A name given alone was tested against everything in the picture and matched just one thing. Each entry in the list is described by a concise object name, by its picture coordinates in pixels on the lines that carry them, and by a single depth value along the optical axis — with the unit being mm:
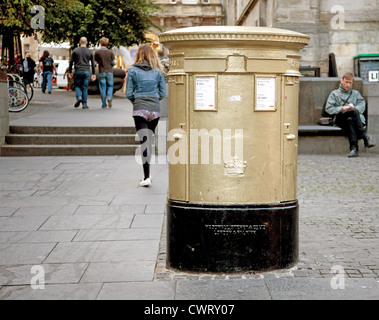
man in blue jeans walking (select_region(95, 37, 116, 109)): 17156
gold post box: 4473
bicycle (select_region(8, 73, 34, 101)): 16328
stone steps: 11680
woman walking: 8195
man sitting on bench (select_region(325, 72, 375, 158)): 11633
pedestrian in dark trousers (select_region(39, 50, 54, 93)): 27922
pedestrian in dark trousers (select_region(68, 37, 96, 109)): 16484
